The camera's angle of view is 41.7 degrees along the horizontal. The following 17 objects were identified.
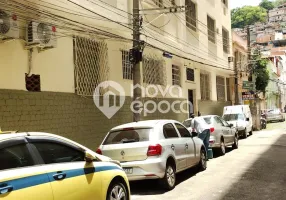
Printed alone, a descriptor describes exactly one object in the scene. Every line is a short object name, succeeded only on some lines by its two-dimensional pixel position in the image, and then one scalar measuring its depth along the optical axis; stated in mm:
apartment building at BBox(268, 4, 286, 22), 130125
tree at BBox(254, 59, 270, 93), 40500
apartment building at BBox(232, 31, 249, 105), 34812
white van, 21859
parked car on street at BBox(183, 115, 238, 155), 13742
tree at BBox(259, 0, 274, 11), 149375
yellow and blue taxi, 4000
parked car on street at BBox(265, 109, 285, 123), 39562
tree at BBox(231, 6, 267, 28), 118000
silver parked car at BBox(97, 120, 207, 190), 7895
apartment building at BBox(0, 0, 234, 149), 9602
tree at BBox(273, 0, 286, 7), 155912
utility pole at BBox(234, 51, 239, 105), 30578
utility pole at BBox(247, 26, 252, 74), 33581
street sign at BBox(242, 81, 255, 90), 30750
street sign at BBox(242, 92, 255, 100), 28967
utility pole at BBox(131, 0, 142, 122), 11820
